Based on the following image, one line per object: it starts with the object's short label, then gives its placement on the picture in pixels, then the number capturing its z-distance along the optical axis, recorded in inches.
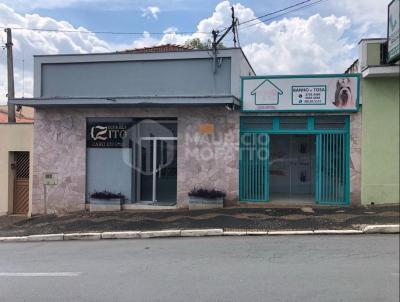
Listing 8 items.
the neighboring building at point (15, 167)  597.9
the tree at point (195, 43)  1378.9
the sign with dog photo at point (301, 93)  496.7
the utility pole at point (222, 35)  516.3
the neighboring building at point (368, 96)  462.5
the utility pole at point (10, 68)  773.3
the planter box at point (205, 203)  512.7
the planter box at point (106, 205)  541.8
